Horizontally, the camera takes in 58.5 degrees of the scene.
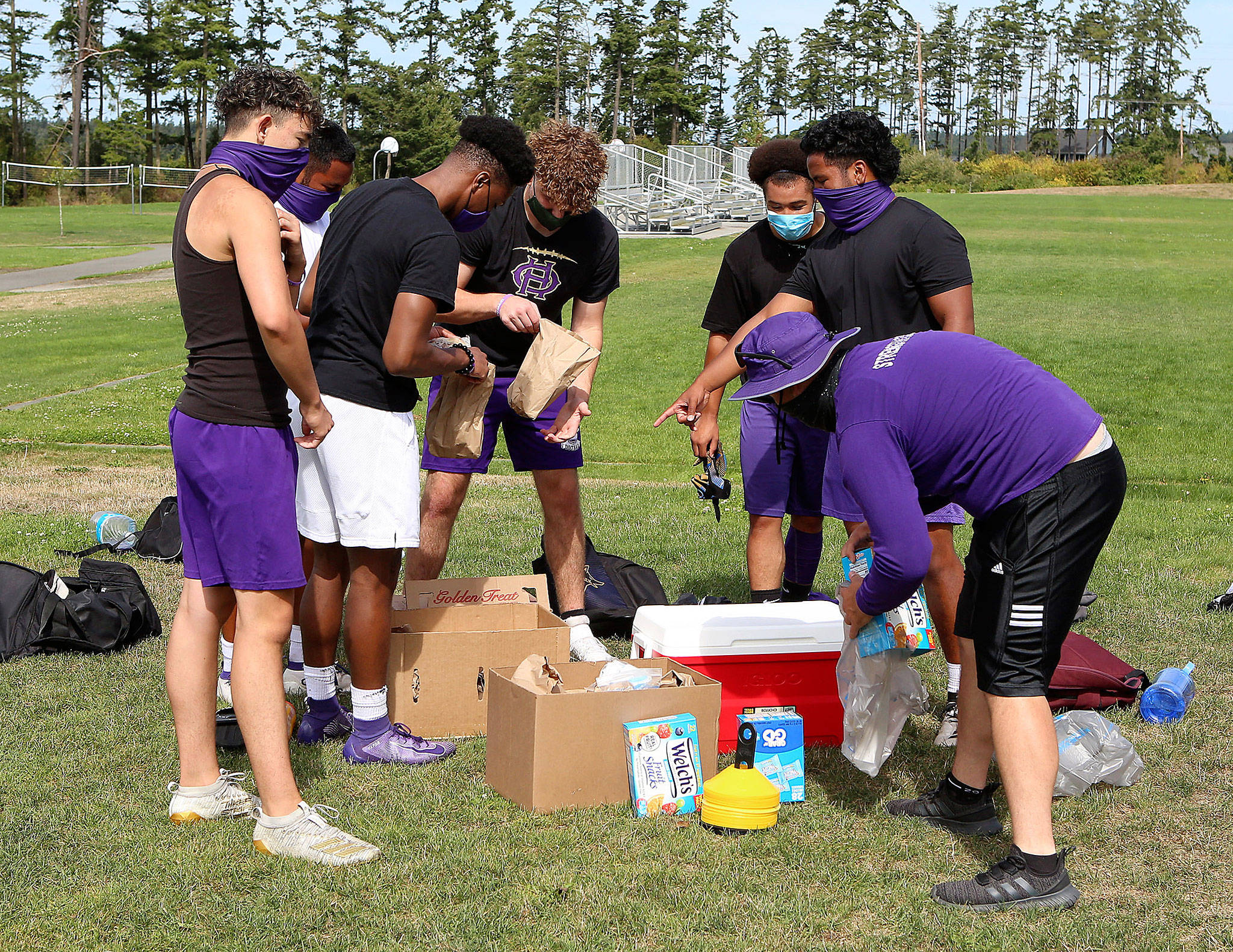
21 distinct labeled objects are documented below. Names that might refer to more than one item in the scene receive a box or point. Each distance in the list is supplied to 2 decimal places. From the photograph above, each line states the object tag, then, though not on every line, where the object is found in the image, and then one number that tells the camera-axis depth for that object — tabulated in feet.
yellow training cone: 11.29
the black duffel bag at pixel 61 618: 16.33
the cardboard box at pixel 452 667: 13.73
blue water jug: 14.23
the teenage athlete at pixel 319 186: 16.70
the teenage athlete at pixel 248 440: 10.22
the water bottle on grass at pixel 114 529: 22.06
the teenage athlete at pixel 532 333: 16.16
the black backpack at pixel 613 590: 17.69
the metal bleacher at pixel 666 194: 120.88
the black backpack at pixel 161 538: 21.12
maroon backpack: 14.40
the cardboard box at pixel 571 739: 11.67
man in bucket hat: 9.87
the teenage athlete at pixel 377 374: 12.28
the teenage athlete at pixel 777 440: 16.58
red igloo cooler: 13.78
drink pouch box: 12.20
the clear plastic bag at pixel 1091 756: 12.21
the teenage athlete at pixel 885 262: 13.44
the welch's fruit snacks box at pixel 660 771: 11.77
